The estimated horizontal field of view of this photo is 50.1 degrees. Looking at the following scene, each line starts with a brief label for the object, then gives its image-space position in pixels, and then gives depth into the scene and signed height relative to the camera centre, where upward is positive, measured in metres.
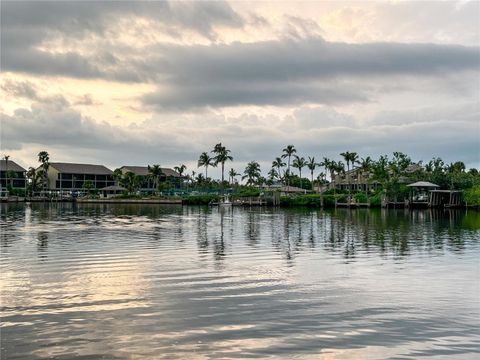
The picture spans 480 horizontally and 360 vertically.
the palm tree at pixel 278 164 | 172.52 +10.67
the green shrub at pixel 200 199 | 140.75 -1.02
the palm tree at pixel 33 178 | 176.25 +5.95
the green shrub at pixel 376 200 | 109.38 -0.93
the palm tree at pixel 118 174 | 180.25 +7.61
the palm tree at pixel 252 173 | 187.62 +8.26
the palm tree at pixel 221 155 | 153.25 +12.07
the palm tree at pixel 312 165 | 162.00 +9.62
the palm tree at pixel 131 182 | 168.00 +4.39
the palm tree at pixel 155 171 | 172.62 +8.18
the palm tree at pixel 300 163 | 163.12 +10.37
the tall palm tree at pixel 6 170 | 181.70 +8.97
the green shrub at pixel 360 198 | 112.10 -0.52
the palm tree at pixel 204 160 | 158.50 +10.91
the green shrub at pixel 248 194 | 140.00 +0.40
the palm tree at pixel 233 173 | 199.25 +8.70
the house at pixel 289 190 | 138.12 +1.47
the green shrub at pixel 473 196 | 93.06 -0.03
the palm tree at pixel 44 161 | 174.38 +11.66
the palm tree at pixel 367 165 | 122.44 +7.39
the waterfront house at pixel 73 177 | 187.62 +6.97
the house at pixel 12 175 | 182.00 +7.11
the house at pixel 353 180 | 132.95 +4.19
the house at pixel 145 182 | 191.38 +5.09
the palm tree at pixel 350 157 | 136.38 +10.26
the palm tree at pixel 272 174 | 177.43 +7.43
